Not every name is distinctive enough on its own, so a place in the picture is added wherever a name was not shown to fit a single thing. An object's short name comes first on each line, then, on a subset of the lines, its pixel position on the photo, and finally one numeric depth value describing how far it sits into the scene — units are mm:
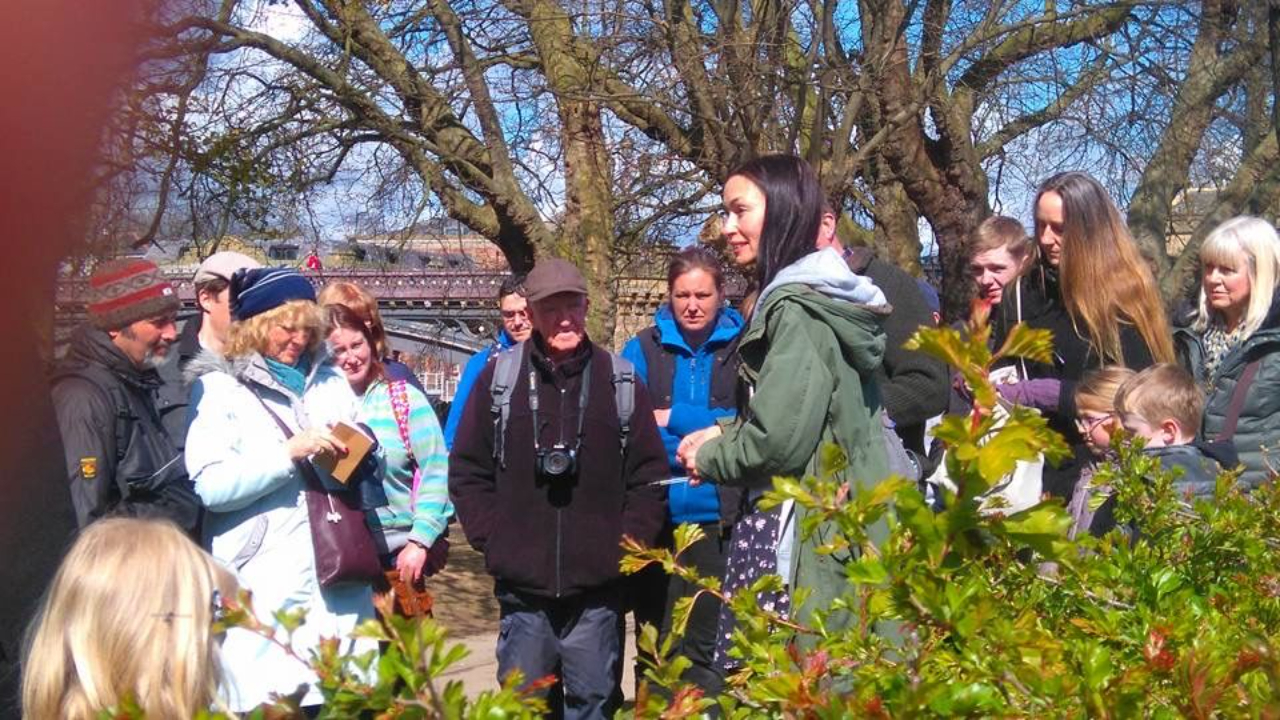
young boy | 3670
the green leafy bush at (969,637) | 1334
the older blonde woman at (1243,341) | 4062
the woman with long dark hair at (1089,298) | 3973
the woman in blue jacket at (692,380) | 4664
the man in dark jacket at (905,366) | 4027
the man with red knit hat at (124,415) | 3768
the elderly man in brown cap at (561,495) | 4375
